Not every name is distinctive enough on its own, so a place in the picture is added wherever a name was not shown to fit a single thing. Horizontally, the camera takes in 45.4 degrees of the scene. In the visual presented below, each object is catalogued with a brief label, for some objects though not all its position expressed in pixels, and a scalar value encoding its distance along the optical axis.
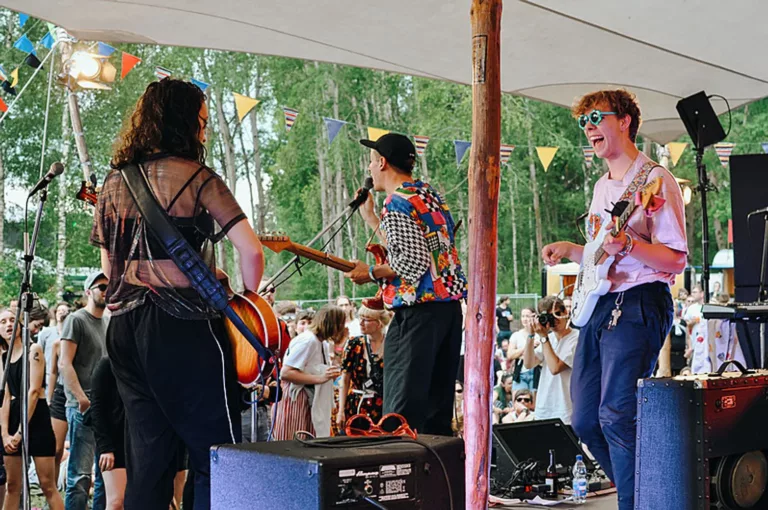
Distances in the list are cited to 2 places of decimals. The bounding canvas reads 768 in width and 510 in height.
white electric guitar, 3.44
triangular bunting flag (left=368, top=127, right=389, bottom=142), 12.43
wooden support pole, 4.95
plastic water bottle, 5.81
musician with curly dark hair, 2.85
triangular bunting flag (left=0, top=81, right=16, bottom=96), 8.82
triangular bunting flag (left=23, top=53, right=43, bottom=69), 9.39
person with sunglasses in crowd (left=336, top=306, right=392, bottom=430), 6.66
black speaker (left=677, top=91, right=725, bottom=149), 6.59
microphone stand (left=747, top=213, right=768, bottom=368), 5.04
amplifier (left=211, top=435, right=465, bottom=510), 2.16
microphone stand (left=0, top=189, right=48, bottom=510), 4.34
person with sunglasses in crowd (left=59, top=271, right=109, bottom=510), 6.01
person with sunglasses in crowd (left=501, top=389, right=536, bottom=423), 8.95
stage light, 7.01
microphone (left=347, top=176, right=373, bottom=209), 4.98
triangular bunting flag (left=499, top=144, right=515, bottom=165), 11.74
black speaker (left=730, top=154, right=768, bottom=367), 6.92
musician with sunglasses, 3.38
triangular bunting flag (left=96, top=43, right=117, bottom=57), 7.33
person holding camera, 7.00
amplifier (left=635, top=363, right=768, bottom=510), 3.00
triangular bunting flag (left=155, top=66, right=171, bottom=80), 7.86
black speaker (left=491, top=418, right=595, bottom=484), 6.11
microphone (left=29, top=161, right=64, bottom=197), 4.36
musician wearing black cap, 4.04
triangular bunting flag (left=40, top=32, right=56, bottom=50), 11.54
